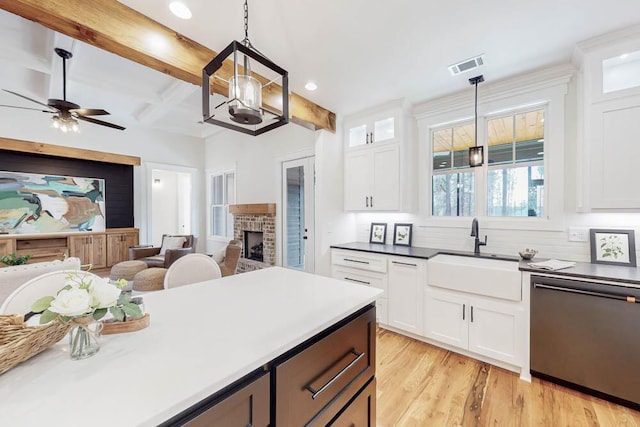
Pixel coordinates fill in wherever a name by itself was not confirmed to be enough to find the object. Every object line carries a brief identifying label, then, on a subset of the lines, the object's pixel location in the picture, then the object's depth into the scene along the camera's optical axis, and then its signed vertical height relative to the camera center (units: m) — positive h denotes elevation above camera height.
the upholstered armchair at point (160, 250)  4.76 -0.72
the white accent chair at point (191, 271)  1.81 -0.42
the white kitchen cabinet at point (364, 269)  3.09 -0.72
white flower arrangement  0.75 -0.26
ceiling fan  3.05 +1.24
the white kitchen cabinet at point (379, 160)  3.30 +0.67
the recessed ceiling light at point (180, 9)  1.78 +1.40
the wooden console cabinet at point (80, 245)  4.38 -0.58
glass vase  0.79 -0.40
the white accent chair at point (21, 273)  1.93 -0.45
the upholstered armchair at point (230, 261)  4.03 -0.74
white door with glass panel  4.48 -0.03
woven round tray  0.70 -0.35
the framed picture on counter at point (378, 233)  3.67 -0.30
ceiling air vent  2.44 +1.39
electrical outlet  2.45 -0.22
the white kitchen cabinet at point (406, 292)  2.80 -0.88
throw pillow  5.14 -0.59
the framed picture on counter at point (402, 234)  3.47 -0.30
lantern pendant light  1.17 +0.53
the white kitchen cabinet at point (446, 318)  2.52 -1.05
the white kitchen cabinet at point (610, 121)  2.07 +0.72
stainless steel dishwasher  1.83 -0.92
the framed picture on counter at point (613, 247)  2.21 -0.31
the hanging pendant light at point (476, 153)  2.70 +0.60
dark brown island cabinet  0.75 -0.63
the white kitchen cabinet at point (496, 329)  2.25 -1.03
